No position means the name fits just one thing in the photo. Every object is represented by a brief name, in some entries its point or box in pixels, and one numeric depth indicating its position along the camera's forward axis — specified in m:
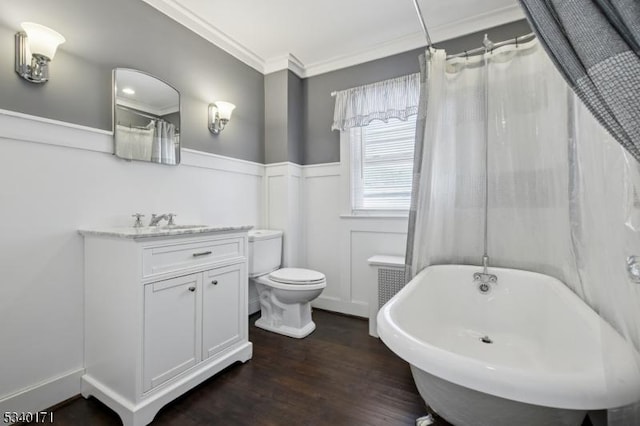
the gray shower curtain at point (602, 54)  0.54
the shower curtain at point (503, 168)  1.59
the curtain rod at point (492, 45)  1.77
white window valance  2.44
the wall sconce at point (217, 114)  2.37
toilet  2.20
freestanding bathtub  0.67
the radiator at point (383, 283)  2.23
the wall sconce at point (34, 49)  1.36
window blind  2.56
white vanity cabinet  1.33
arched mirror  1.73
